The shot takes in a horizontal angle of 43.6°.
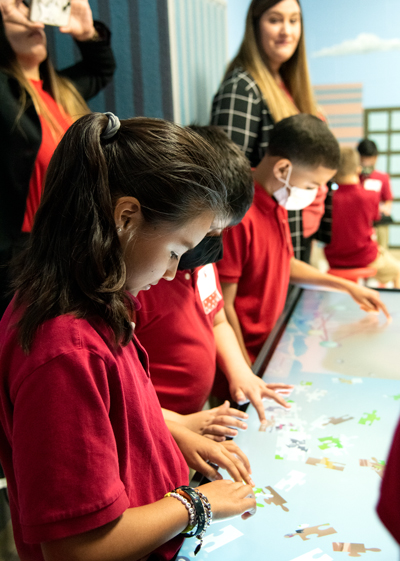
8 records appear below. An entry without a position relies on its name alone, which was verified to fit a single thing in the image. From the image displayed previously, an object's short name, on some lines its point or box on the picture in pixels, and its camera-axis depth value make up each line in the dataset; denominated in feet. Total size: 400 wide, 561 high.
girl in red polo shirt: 1.79
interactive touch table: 2.39
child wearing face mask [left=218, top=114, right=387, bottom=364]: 5.17
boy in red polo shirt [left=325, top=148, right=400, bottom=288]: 12.30
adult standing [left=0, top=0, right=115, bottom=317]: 4.32
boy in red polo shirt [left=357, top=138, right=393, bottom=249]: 14.76
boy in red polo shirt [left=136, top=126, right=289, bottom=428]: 3.62
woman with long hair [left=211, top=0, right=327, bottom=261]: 6.31
